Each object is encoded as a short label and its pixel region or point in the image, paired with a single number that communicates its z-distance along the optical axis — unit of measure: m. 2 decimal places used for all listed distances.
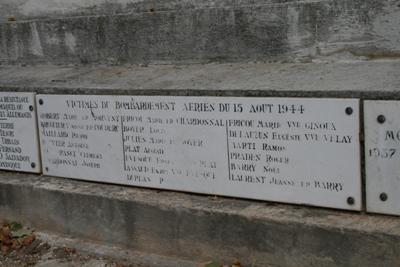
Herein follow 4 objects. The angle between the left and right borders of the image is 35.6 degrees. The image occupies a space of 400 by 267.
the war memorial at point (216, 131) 3.35
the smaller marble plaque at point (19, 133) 4.83
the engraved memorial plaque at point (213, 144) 3.41
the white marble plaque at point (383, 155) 3.20
